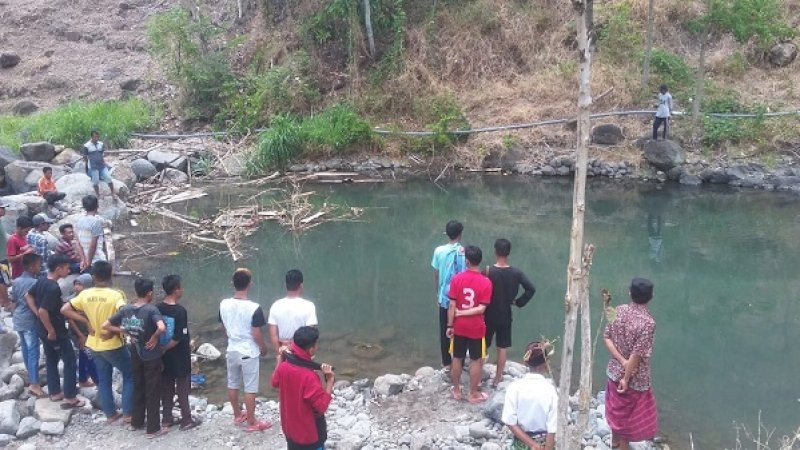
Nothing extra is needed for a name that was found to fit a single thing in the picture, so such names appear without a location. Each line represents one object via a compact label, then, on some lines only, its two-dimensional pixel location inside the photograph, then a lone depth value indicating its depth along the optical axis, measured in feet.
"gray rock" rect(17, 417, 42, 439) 22.26
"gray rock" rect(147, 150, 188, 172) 60.64
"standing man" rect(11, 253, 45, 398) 23.00
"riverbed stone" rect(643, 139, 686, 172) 57.36
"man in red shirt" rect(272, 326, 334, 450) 16.51
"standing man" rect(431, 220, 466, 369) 23.62
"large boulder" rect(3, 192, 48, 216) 45.65
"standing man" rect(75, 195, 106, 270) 30.50
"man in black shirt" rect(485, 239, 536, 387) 22.18
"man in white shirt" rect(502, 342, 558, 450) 16.34
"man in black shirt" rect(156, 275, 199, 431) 20.95
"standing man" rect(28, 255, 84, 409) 22.08
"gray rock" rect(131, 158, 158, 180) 58.74
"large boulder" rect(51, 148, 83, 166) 58.70
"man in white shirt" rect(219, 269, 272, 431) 21.16
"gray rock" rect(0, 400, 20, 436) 22.13
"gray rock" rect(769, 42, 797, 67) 64.59
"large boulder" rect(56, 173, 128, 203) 49.26
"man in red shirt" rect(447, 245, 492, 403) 21.80
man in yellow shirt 21.33
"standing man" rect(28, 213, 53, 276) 28.48
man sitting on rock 45.27
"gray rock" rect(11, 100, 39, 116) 77.36
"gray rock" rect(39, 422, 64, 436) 22.29
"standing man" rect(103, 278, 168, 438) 20.45
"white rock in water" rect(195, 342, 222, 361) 30.17
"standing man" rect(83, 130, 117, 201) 47.60
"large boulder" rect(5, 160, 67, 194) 52.47
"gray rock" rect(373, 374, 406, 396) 25.40
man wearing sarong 18.04
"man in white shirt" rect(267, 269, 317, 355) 20.54
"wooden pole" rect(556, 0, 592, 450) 12.48
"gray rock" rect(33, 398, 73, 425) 22.79
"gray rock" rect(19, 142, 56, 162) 58.13
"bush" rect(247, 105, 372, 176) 62.69
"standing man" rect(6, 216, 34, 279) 29.15
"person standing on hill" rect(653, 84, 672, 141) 56.59
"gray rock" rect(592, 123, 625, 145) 61.16
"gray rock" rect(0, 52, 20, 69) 84.74
